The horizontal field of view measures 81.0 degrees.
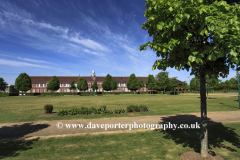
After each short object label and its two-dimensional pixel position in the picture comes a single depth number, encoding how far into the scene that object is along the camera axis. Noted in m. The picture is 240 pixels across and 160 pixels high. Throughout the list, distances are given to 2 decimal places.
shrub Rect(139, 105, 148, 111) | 13.38
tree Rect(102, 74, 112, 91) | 74.88
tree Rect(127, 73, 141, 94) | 72.50
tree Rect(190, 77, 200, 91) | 90.43
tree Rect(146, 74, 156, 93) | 65.69
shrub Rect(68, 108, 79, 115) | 12.09
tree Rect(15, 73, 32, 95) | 66.50
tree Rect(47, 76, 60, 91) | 68.86
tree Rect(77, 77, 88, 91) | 75.06
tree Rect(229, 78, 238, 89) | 81.07
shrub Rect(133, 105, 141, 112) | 13.14
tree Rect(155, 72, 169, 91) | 64.69
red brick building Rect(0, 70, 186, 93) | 87.56
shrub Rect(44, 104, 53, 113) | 12.52
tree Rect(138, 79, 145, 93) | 73.61
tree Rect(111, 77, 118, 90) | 75.00
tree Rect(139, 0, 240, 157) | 2.84
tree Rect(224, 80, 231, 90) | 81.31
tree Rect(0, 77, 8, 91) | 66.80
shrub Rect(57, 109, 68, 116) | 11.86
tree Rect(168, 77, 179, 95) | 62.94
